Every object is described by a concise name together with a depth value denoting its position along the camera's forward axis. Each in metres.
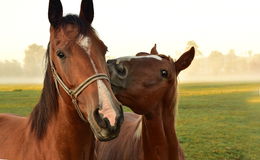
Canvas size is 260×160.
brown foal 3.69
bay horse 2.48
